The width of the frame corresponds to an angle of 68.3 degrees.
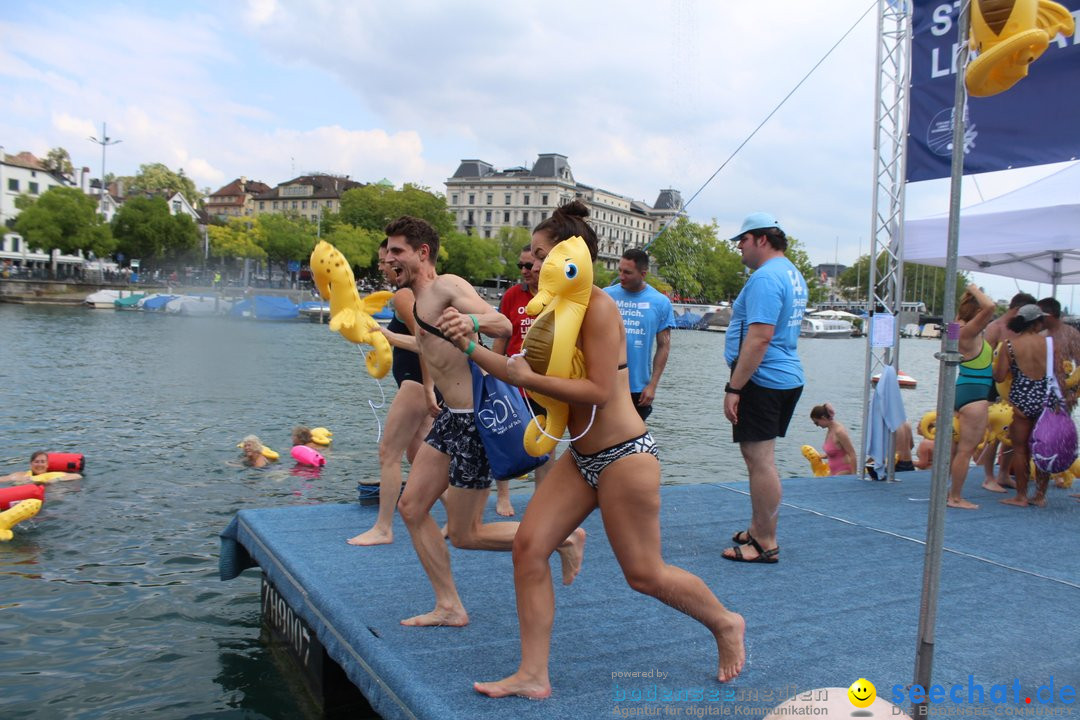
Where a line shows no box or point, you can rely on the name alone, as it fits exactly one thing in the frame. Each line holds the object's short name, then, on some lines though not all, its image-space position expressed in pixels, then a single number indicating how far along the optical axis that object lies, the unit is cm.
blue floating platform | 353
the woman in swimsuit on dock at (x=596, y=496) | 319
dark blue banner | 777
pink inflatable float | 1217
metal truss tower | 834
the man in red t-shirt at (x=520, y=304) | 561
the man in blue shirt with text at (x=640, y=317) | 652
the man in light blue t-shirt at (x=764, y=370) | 531
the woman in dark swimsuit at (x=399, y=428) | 565
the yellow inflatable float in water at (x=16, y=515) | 758
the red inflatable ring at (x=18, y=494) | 833
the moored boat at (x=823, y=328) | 8462
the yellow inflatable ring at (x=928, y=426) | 1079
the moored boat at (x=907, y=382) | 2775
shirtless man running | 411
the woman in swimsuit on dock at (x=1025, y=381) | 759
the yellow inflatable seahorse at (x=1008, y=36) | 265
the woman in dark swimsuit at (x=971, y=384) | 722
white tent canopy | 745
